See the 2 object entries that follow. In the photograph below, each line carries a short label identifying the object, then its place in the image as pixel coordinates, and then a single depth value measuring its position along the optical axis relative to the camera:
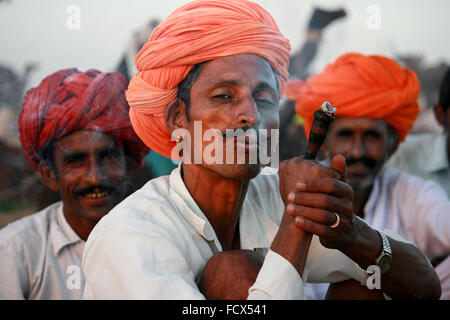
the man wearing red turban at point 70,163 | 5.05
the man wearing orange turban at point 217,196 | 3.40
